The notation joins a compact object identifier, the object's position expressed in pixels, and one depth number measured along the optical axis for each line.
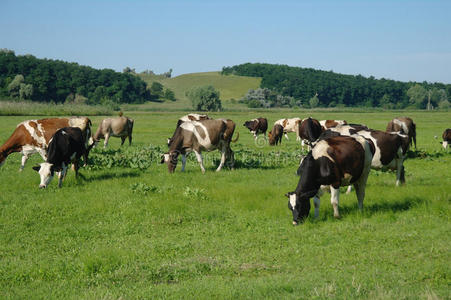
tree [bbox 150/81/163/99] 167.12
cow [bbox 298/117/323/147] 26.92
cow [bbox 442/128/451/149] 29.41
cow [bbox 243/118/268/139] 40.97
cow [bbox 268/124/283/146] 33.78
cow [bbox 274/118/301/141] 40.03
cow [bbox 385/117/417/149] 24.31
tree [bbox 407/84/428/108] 185.30
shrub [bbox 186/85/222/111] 107.56
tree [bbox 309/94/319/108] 177.25
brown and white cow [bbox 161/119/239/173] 18.36
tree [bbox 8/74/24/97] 118.00
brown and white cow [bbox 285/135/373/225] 10.26
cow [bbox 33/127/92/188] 14.57
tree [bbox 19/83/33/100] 116.56
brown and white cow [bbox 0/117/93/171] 17.86
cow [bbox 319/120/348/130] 29.45
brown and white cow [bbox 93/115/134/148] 30.38
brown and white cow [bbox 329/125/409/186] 13.20
